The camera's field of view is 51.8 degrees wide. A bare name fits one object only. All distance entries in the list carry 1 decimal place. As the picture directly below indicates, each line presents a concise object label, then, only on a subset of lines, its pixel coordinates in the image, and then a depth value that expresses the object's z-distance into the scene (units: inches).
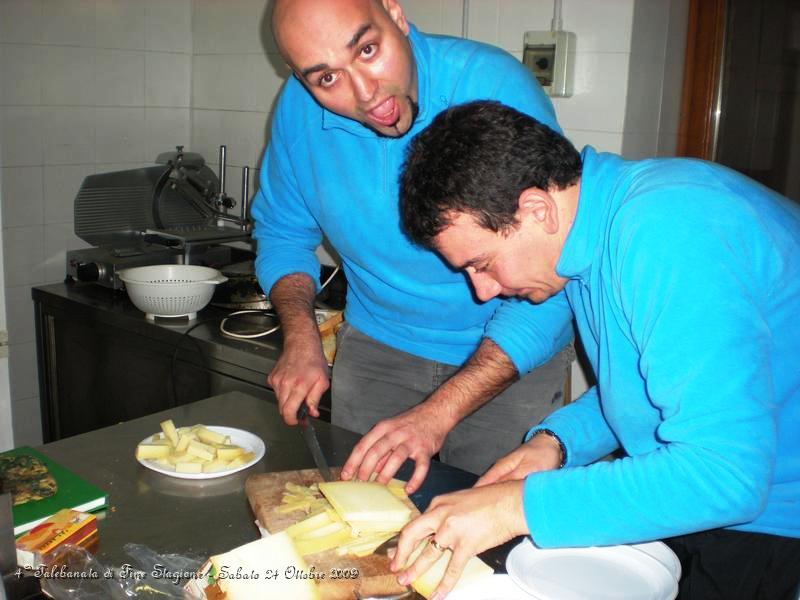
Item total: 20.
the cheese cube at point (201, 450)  54.5
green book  46.5
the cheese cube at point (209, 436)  57.1
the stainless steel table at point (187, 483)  46.1
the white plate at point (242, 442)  54.0
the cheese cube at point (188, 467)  53.0
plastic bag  40.2
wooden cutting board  41.2
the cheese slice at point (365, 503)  46.0
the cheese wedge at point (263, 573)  39.9
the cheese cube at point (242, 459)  55.0
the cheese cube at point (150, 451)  54.9
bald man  57.2
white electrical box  93.4
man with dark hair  35.2
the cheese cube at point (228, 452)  54.8
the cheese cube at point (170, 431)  56.7
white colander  104.0
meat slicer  120.2
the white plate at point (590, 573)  41.4
